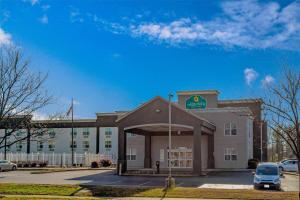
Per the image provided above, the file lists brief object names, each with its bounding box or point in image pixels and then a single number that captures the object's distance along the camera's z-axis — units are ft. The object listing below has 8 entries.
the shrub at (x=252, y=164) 164.45
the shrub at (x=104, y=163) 194.90
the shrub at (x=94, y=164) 187.01
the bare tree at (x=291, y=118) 50.45
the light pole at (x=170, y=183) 86.07
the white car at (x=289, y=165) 158.92
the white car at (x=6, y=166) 166.91
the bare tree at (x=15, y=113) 67.36
